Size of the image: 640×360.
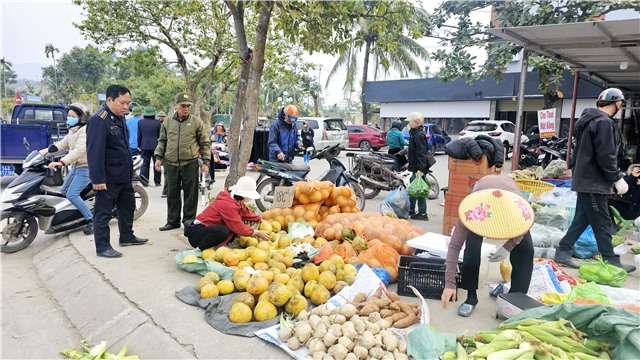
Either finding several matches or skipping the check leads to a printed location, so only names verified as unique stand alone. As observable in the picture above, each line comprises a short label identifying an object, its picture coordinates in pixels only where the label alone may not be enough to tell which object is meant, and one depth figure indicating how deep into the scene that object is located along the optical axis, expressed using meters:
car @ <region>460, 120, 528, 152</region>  19.50
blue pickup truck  9.95
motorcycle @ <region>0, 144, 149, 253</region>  5.44
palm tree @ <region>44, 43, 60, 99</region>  48.84
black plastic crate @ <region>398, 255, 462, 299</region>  3.96
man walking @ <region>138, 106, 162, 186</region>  9.48
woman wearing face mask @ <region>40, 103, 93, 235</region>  5.59
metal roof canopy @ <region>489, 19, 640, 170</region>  6.35
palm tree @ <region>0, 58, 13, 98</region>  52.96
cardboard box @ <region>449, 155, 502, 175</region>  5.85
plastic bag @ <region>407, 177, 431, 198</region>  7.11
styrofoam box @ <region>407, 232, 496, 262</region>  4.37
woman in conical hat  3.12
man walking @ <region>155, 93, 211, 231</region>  5.87
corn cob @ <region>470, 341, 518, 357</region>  2.72
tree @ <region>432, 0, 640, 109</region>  11.66
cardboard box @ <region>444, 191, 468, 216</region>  6.09
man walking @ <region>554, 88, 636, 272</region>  4.68
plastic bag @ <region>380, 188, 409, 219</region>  7.08
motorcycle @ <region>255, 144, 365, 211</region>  7.26
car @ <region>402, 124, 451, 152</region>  21.06
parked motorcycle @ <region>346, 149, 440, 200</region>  8.95
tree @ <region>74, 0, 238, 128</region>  12.95
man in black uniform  4.71
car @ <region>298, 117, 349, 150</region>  20.12
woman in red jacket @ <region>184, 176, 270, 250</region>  4.65
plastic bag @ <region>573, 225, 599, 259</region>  5.39
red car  23.77
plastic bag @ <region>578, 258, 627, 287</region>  4.42
